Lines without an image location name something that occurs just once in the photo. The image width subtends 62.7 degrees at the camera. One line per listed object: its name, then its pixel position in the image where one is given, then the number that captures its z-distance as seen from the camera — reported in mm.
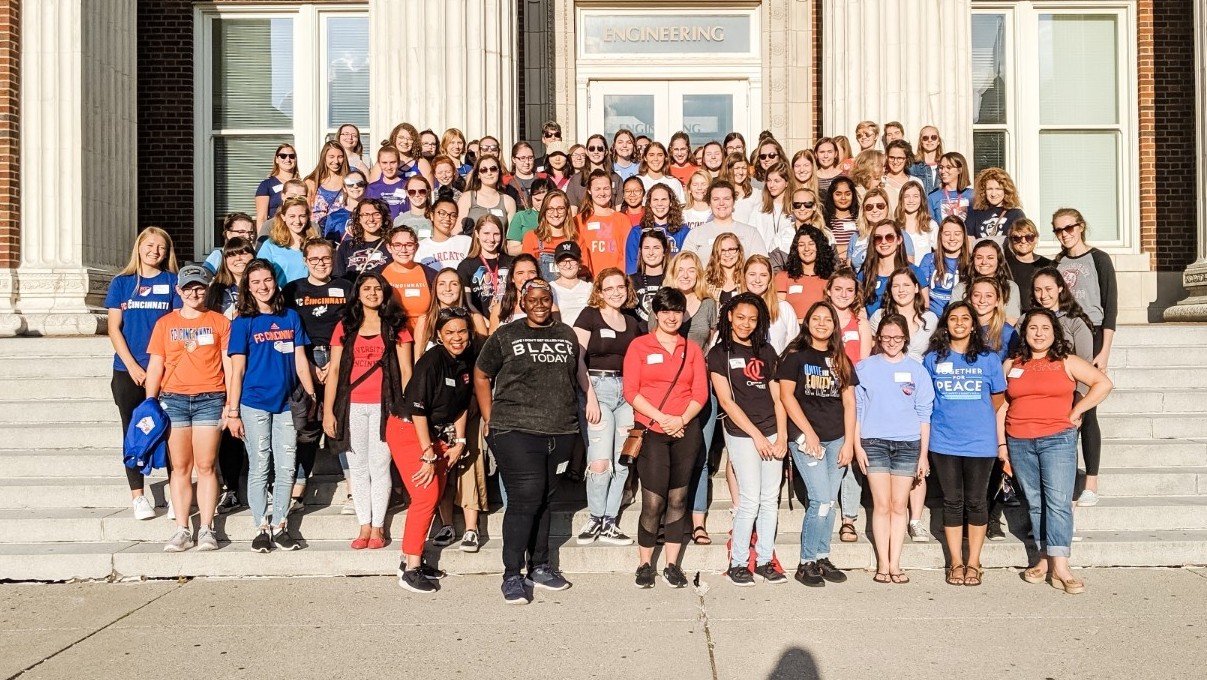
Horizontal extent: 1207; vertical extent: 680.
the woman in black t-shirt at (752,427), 6195
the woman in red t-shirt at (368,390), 6578
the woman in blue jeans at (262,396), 6715
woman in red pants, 6152
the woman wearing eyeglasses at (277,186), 9578
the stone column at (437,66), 10969
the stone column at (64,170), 11156
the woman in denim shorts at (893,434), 6219
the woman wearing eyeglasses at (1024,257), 7387
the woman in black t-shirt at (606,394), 6676
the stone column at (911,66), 11219
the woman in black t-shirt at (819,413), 6211
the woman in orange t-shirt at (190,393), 6707
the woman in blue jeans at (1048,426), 6066
